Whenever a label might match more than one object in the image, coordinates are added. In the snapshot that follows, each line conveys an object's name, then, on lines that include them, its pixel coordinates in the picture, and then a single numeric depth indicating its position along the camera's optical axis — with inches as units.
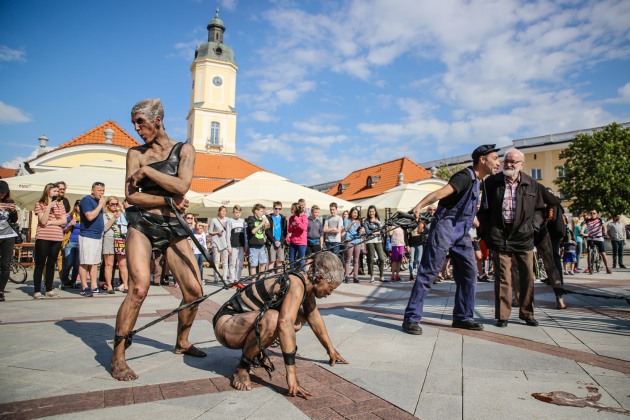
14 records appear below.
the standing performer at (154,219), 121.0
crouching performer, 105.7
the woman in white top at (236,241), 398.3
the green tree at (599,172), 1430.9
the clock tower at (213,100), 1983.3
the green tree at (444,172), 1936.5
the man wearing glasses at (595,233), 495.2
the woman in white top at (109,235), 323.3
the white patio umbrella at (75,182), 426.3
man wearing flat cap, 179.8
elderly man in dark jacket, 195.9
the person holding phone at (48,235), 275.6
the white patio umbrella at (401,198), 569.3
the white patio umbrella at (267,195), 482.0
